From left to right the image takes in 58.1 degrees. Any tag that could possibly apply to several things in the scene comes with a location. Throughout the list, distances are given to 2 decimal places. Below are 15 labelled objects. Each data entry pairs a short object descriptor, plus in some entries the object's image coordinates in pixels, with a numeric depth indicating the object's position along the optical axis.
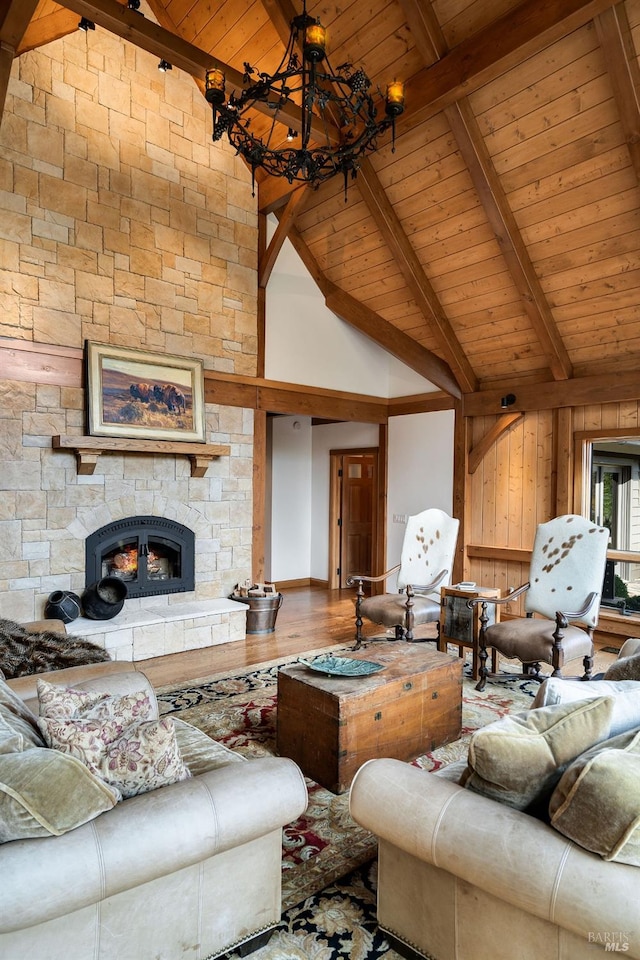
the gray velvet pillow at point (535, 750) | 1.54
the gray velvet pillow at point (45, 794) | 1.34
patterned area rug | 1.86
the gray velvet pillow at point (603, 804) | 1.29
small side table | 4.42
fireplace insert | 4.98
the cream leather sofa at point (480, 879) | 1.29
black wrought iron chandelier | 2.80
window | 5.46
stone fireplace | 4.55
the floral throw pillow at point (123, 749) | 1.60
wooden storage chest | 2.70
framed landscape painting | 4.86
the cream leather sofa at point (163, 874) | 1.33
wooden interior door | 8.29
